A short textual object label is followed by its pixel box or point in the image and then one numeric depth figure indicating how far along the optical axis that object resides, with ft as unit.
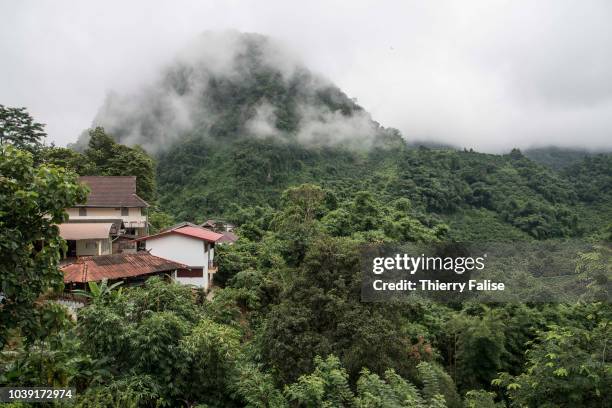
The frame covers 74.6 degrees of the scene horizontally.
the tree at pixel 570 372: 23.40
